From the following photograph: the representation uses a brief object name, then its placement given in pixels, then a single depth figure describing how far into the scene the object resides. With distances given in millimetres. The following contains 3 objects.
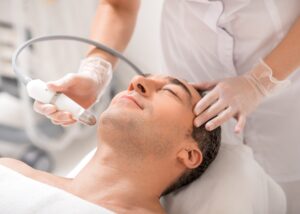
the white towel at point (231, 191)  1391
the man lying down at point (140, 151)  1367
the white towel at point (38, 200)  1202
